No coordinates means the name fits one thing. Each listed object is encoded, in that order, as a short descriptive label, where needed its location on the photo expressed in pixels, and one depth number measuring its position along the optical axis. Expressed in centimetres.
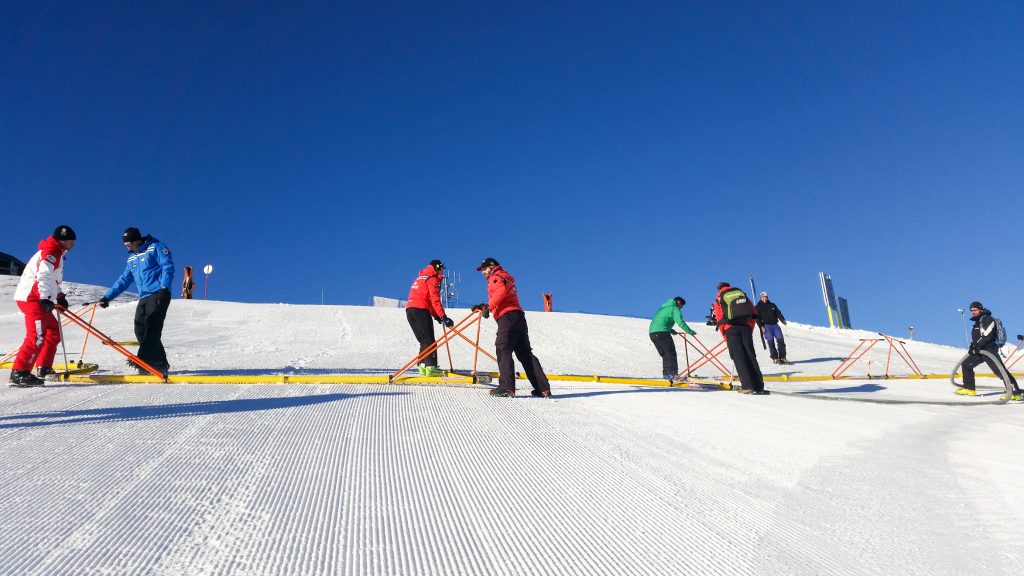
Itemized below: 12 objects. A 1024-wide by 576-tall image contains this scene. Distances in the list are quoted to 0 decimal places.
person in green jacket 926
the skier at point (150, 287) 659
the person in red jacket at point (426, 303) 746
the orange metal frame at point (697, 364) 913
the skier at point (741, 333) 751
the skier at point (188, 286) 2073
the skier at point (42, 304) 557
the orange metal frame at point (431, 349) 677
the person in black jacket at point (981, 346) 823
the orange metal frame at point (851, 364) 1189
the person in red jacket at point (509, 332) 558
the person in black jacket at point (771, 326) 1329
